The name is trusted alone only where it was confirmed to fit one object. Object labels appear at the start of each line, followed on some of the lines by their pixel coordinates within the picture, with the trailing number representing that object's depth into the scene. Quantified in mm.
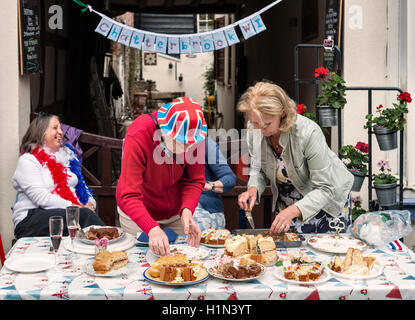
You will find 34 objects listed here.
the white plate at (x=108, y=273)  2137
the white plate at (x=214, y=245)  2564
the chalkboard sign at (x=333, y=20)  4492
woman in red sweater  2328
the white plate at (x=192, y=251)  2385
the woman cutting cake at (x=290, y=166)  2643
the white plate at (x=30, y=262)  2215
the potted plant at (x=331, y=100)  4016
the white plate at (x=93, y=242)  2523
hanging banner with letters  4430
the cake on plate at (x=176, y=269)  2068
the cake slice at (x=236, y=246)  2391
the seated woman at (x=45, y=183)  3758
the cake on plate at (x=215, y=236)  2576
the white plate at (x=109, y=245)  2471
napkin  2627
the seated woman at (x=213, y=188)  3492
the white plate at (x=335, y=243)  2488
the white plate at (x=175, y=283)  2033
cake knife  2808
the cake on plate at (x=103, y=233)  2570
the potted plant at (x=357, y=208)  4266
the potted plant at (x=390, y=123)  3994
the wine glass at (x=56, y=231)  2258
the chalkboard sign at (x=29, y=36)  4344
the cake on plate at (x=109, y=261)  2154
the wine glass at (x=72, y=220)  2363
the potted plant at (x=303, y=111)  4286
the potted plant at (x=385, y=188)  4082
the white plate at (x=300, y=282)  2068
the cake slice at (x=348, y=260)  2207
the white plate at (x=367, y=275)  2121
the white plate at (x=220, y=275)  2066
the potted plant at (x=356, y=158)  4156
